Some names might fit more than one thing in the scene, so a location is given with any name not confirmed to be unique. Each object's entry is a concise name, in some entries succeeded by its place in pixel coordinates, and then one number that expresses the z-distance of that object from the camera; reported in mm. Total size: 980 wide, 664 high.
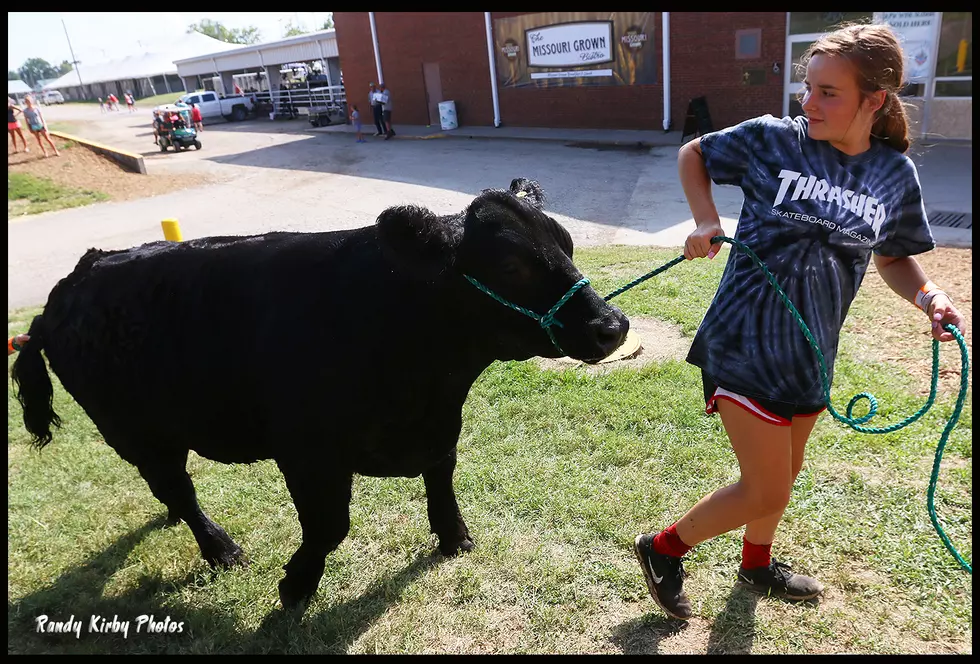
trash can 23281
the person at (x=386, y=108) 23250
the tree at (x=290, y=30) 85606
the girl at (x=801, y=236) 2176
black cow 2531
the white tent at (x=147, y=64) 60406
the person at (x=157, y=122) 23844
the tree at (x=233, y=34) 103250
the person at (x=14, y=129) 19303
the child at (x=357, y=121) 23203
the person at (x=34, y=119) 19000
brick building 16109
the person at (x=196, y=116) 28281
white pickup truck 35312
